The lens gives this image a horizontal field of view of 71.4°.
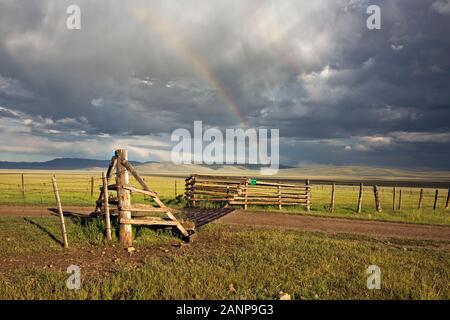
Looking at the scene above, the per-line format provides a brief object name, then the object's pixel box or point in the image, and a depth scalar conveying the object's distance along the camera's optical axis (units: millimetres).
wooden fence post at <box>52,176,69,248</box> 9711
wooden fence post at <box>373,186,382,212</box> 22706
